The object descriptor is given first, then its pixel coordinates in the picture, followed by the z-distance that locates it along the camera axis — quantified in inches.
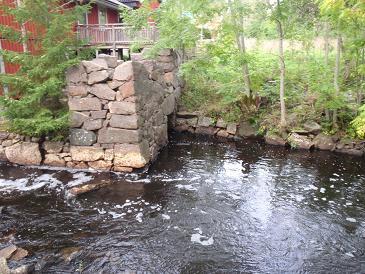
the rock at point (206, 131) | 443.5
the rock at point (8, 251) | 170.8
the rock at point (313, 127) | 384.5
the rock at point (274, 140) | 392.8
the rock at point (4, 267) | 153.3
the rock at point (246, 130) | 421.1
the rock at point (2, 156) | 319.3
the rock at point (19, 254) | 172.6
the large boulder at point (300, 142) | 378.3
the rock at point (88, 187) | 257.3
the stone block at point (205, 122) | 442.9
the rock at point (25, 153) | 311.0
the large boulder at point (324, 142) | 371.9
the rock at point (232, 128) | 428.8
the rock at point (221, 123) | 435.5
